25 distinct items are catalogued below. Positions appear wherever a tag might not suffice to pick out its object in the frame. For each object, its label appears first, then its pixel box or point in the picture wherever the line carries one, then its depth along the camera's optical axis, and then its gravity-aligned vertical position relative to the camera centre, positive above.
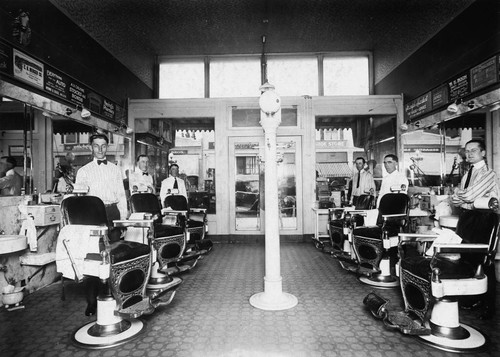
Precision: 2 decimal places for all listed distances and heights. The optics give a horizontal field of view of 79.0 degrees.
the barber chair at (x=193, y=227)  4.68 -0.66
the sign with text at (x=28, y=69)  3.12 +1.27
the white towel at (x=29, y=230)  3.17 -0.46
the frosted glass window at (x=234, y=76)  6.71 +2.40
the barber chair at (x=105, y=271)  2.34 -0.70
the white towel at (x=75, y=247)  2.45 -0.50
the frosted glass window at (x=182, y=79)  6.75 +2.37
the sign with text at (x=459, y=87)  3.92 +1.26
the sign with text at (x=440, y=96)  4.40 +1.26
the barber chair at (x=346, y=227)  4.08 -0.68
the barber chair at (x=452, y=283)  2.19 -0.77
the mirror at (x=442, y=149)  3.98 +0.51
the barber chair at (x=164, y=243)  3.66 -0.73
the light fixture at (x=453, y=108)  4.07 +0.98
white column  2.97 -0.35
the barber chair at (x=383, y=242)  3.53 -0.73
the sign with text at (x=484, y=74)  3.41 +1.25
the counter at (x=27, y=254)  3.11 -0.75
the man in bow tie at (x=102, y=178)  3.22 +0.08
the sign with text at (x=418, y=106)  4.92 +1.30
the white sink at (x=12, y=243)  2.71 -0.52
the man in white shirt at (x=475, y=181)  2.89 -0.01
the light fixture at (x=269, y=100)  2.97 +0.81
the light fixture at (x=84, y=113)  4.23 +1.01
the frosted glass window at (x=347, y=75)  6.67 +2.38
